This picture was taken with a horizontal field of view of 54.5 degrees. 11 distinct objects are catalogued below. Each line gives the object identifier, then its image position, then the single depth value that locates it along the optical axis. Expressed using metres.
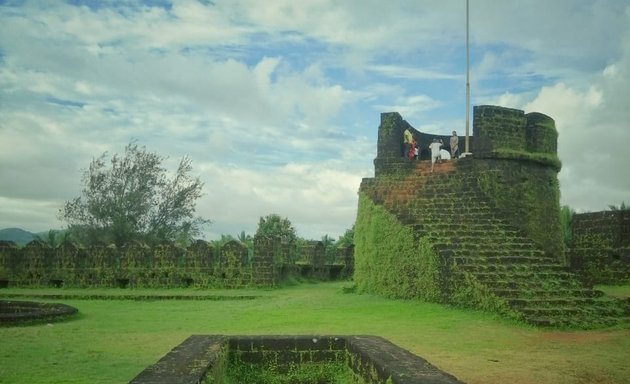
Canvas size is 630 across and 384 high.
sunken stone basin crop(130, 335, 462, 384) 4.97
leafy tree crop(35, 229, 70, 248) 33.88
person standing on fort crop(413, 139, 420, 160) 18.80
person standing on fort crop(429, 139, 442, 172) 18.70
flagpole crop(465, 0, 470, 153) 18.14
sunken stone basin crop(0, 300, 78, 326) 11.36
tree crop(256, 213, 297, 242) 47.82
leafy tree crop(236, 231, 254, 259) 45.11
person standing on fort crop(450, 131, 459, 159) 19.27
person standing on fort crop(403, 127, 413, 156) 18.55
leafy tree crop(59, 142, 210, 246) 32.41
